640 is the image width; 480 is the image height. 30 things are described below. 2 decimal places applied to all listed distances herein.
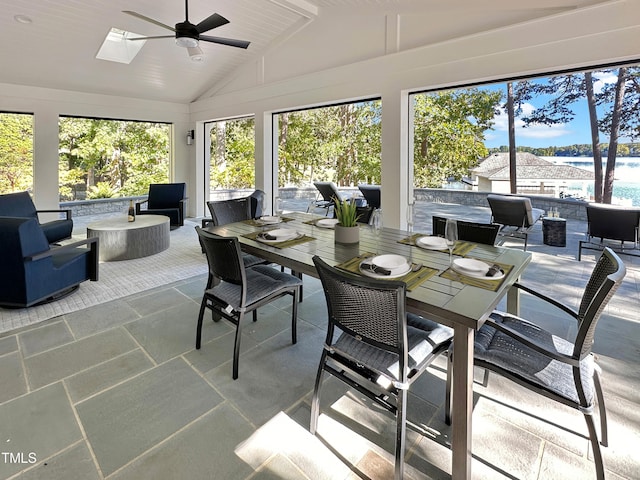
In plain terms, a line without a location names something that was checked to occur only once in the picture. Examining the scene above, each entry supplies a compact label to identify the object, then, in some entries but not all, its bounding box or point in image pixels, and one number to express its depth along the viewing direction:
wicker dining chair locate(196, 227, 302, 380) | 2.19
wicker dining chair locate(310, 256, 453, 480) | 1.44
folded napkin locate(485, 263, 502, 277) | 1.79
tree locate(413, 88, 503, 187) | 8.81
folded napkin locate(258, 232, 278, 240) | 2.56
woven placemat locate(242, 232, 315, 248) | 2.43
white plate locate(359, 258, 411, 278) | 1.78
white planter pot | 2.44
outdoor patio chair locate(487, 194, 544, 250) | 5.40
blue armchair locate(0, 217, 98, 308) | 2.82
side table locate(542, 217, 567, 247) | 5.55
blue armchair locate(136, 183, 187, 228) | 6.45
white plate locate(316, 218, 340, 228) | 3.03
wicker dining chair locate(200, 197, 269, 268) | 3.39
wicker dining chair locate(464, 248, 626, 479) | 1.38
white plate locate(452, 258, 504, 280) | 1.77
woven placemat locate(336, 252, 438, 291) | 1.71
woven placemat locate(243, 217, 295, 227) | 3.10
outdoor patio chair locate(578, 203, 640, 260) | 4.42
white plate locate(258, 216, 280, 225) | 3.14
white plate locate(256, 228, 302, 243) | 2.53
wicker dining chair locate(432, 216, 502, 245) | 2.55
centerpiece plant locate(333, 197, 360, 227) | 2.43
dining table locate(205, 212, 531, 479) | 1.41
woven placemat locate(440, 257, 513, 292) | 1.67
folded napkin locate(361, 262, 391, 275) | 1.81
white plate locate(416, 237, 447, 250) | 2.32
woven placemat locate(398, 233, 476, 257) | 2.21
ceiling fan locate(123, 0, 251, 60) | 3.40
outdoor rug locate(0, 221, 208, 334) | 3.05
